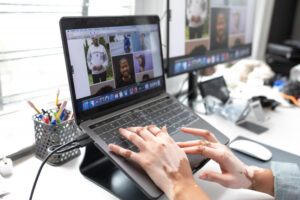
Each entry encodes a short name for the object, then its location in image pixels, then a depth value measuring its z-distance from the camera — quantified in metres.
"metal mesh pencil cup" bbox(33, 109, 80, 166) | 0.68
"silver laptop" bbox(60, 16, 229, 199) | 0.60
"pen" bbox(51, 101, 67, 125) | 0.70
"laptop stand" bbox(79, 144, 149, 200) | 0.60
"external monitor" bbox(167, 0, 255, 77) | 0.98
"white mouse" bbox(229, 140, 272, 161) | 0.74
